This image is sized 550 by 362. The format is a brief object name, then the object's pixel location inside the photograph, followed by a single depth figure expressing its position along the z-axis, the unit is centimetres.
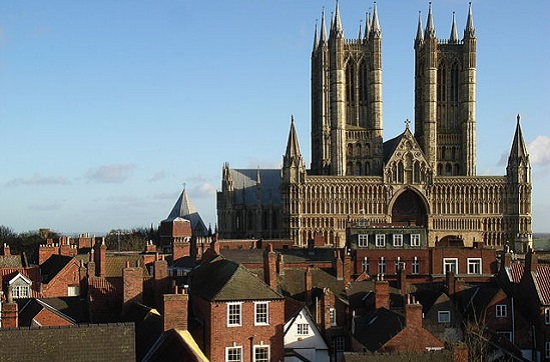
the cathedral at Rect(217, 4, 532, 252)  12106
